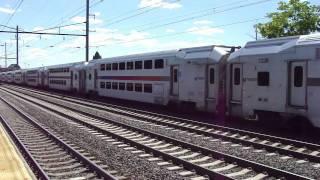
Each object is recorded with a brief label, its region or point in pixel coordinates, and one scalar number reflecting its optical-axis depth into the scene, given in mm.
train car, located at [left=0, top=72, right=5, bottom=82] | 108788
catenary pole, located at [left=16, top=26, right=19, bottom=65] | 90775
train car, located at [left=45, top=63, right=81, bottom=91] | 48500
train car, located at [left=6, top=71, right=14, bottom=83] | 94775
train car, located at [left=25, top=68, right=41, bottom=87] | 67381
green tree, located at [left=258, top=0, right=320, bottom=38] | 37781
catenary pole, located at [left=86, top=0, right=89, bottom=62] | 46838
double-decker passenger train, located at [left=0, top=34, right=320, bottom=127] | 15312
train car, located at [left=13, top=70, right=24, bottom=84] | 81975
